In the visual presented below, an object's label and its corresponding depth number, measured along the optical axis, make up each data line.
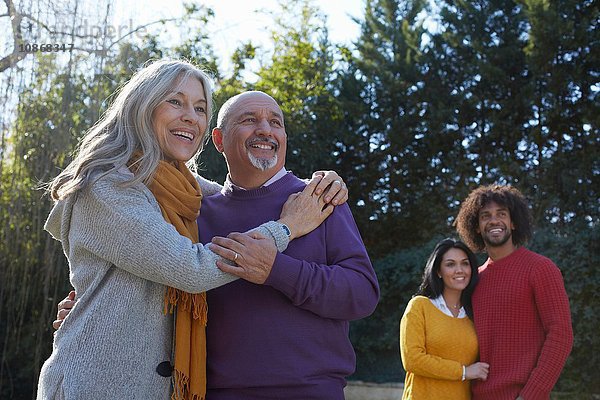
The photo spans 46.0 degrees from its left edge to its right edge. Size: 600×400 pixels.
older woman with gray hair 1.88
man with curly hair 3.10
